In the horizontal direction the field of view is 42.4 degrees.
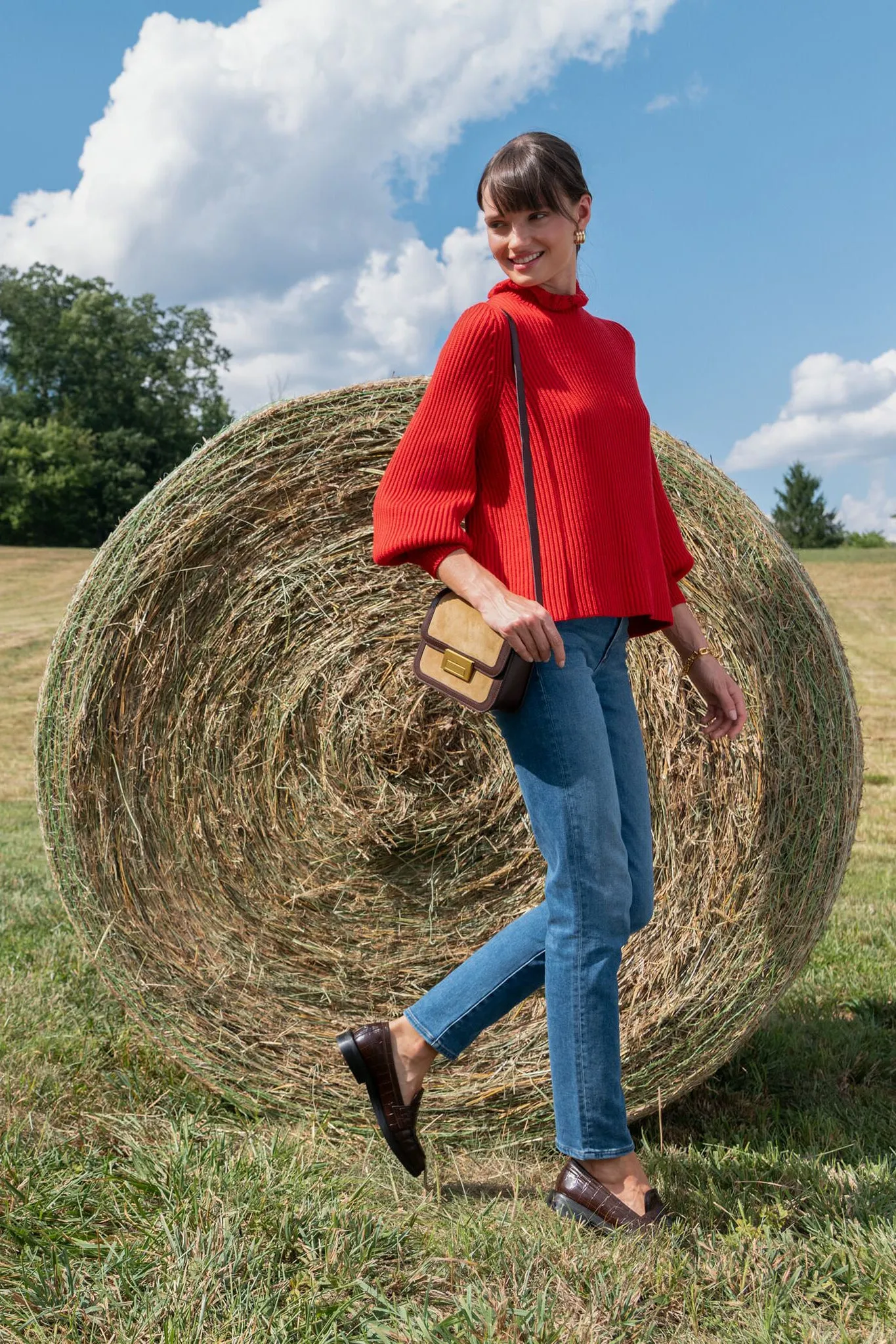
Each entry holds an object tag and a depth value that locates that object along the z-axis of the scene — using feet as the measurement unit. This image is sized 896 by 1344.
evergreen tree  165.78
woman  6.36
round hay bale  8.80
